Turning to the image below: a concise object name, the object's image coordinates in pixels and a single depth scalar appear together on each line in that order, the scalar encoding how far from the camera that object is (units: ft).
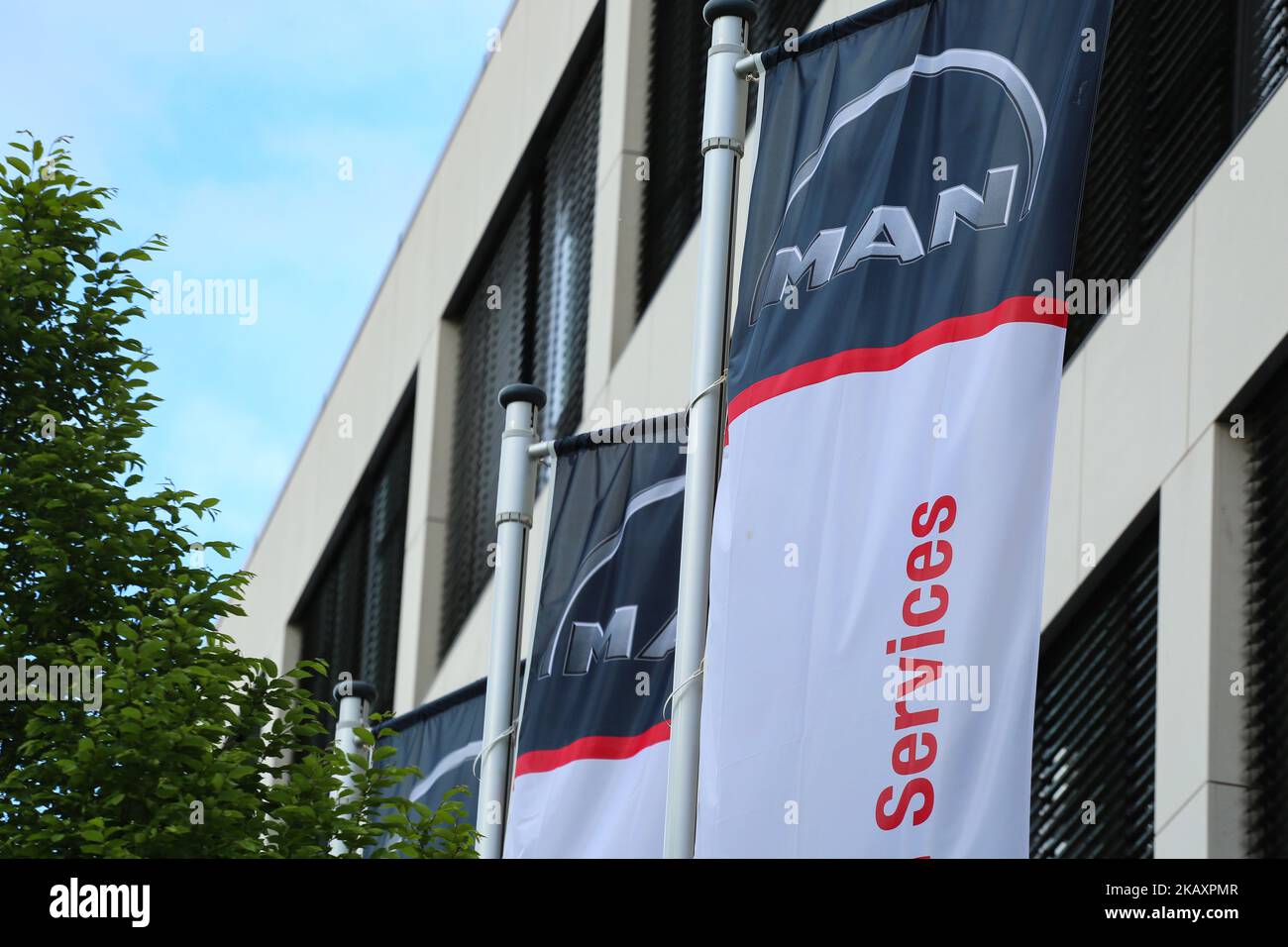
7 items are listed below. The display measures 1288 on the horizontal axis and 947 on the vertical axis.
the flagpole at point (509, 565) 44.19
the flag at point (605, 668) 35.88
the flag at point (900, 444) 25.31
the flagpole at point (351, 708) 57.47
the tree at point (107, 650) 38.63
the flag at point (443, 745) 49.29
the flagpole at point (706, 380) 30.81
